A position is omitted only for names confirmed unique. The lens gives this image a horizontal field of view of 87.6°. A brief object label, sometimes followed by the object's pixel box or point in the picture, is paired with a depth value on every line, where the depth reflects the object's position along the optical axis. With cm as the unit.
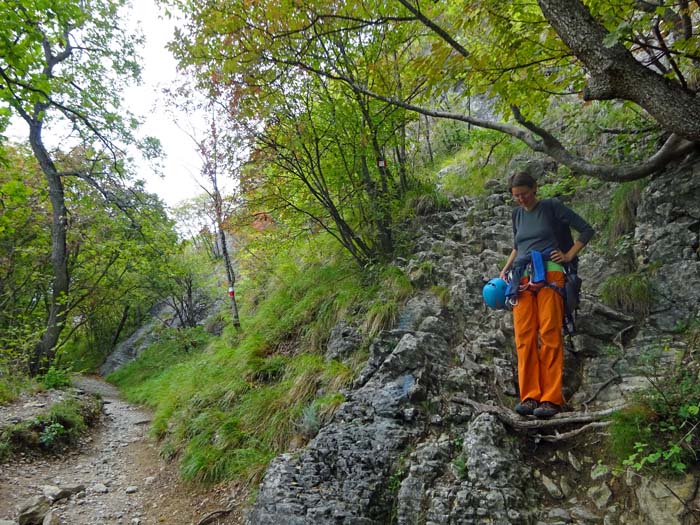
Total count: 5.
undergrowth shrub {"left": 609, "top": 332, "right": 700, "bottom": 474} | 221
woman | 302
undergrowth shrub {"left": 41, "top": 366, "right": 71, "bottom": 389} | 830
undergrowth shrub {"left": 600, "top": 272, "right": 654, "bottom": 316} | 354
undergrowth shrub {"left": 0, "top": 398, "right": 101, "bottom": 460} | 528
